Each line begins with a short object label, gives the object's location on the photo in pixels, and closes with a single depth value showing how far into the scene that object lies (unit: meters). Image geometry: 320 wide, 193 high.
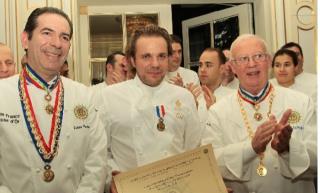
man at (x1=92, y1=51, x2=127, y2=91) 3.23
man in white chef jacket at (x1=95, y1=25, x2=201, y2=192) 1.98
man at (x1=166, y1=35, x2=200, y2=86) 3.24
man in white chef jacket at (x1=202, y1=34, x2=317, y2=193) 1.78
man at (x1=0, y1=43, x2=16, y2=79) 2.48
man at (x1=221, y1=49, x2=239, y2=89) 3.28
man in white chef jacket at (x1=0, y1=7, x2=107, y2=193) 1.59
